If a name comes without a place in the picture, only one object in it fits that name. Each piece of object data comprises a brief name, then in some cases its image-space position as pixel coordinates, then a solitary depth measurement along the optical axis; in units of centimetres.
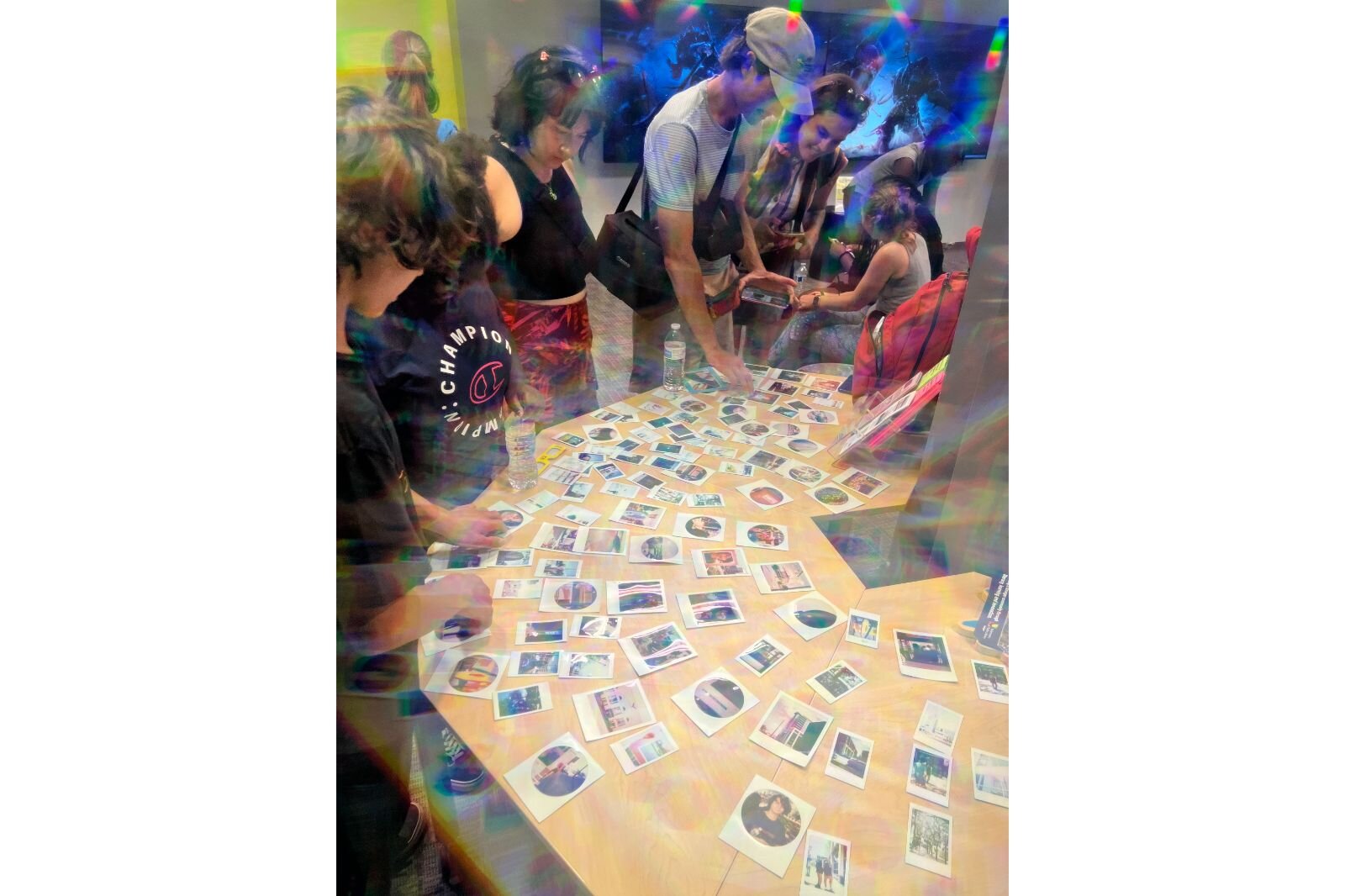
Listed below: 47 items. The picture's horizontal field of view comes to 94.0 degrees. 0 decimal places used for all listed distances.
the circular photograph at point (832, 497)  115
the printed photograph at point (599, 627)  85
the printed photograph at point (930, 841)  61
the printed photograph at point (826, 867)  58
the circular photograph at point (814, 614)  90
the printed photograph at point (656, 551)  99
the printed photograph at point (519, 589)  90
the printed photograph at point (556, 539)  99
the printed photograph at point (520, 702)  72
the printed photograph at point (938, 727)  73
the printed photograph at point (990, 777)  67
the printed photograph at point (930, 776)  67
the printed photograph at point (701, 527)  105
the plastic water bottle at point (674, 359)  133
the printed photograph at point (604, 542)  100
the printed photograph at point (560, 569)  94
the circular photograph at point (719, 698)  74
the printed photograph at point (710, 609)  88
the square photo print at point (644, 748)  67
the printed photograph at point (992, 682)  79
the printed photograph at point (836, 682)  79
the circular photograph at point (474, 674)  76
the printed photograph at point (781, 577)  95
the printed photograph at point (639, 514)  106
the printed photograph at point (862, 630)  88
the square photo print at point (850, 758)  67
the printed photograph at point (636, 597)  90
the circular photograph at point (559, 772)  64
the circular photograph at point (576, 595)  89
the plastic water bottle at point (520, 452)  109
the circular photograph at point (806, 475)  121
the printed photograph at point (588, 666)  78
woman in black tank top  103
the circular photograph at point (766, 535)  104
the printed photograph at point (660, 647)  81
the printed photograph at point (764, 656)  82
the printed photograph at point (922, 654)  83
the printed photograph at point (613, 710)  71
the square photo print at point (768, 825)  60
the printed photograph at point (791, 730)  70
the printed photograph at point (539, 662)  78
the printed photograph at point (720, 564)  97
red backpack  138
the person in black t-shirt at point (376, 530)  71
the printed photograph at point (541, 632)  83
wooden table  60
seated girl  144
